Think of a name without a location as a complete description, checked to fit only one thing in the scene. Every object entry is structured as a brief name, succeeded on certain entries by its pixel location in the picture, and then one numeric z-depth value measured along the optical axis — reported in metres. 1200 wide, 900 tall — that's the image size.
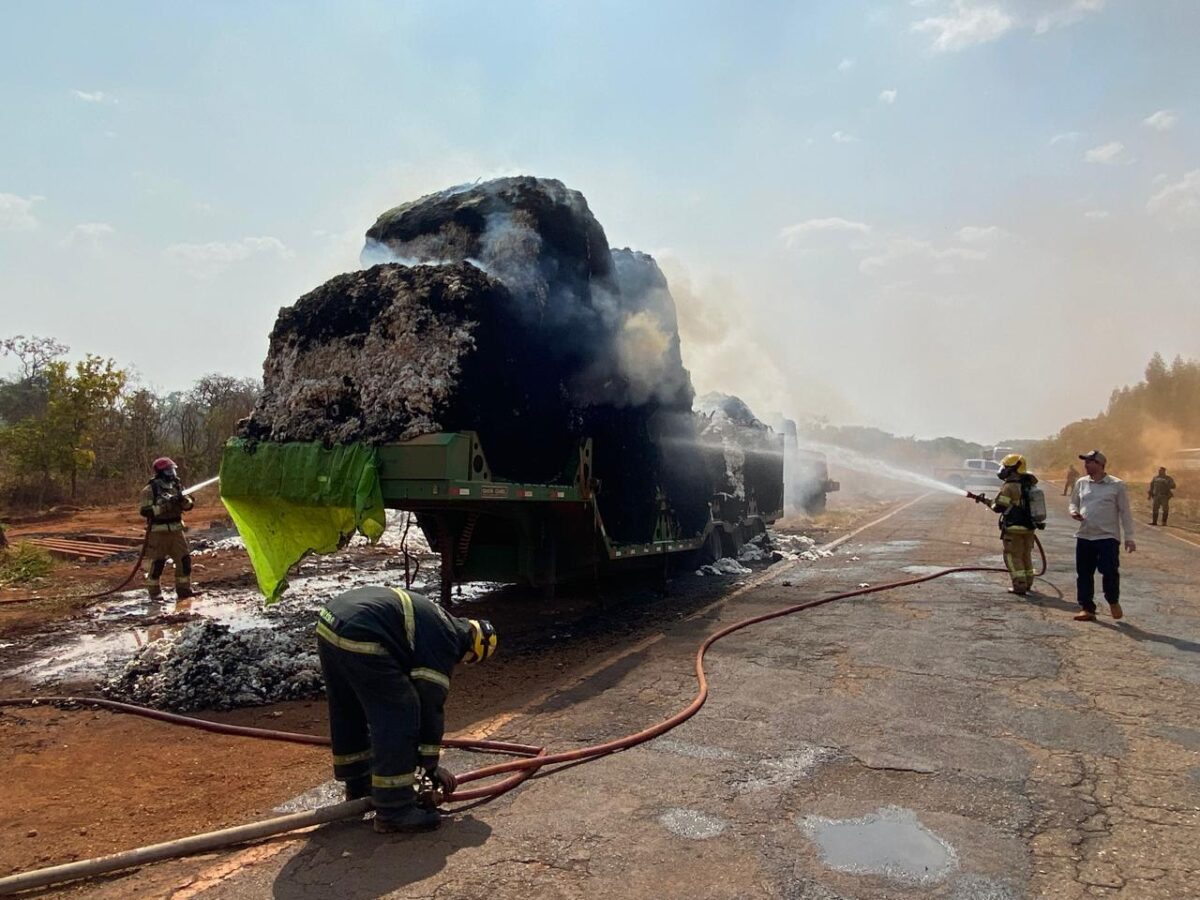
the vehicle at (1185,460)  53.66
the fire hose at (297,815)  3.06
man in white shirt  8.05
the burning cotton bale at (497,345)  6.48
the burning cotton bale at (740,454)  12.09
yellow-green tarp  6.25
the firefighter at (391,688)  3.48
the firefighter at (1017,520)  9.64
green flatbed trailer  6.14
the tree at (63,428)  20.62
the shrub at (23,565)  10.87
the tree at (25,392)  27.75
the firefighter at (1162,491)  21.81
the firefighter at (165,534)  9.66
